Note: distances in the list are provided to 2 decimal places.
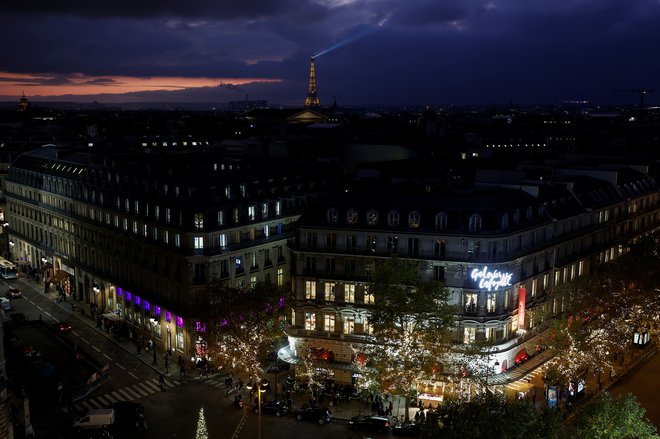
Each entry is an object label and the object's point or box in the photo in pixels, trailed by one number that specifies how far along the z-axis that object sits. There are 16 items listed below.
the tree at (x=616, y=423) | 45.72
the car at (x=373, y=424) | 65.06
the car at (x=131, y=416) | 66.69
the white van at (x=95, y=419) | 64.31
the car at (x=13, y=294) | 108.71
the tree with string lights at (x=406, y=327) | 65.00
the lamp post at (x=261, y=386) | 65.44
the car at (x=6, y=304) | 101.38
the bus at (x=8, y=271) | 119.81
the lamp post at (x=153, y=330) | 88.80
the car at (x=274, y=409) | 69.31
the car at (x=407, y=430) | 64.12
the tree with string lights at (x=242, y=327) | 72.88
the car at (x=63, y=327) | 92.50
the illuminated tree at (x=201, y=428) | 63.93
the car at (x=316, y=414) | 67.62
